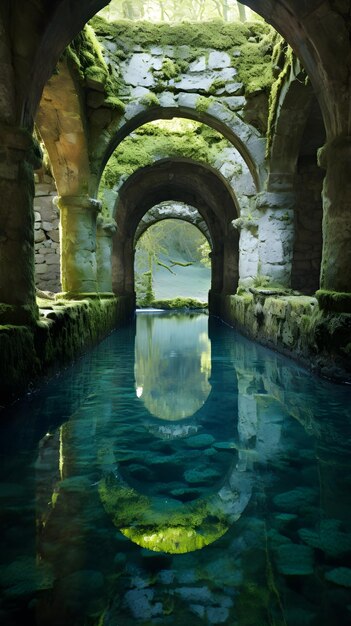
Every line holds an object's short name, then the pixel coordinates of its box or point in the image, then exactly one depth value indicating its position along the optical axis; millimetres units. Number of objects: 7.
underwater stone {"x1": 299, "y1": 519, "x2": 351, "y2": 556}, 1906
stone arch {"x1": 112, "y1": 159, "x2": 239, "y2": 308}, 15195
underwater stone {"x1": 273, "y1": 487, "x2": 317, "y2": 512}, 2281
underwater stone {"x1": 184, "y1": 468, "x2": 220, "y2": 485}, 2602
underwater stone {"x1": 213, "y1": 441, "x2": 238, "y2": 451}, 3123
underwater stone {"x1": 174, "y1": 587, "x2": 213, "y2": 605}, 1598
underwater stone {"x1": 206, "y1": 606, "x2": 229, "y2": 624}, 1493
